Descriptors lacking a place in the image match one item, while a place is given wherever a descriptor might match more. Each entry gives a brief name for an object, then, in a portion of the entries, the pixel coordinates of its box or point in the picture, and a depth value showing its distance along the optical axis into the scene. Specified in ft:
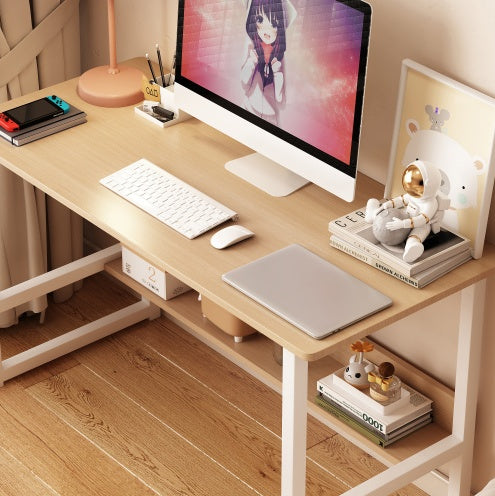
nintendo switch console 12.47
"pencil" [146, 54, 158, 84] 13.16
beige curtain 14.13
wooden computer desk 10.07
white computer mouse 10.65
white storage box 13.67
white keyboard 10.99
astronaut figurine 10.05
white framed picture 10.28
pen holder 12.85
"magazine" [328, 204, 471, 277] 10.16
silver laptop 9.67
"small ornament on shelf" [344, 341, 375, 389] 12.24
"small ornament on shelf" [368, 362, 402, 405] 11.87
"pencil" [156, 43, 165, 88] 13.04
